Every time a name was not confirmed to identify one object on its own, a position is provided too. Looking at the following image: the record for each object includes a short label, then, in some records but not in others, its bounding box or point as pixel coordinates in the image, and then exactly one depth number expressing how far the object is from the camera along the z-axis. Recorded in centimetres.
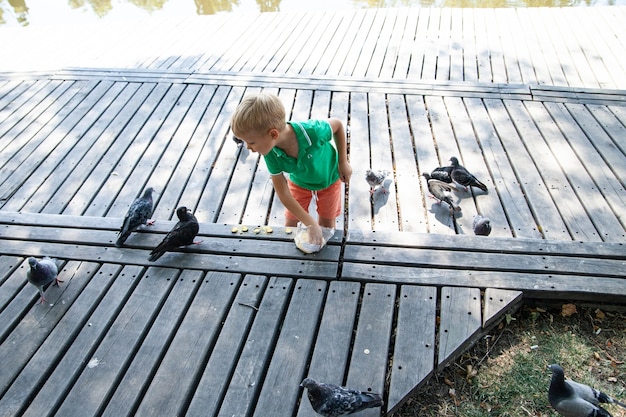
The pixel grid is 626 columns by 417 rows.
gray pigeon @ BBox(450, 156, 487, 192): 403
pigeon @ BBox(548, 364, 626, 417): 237
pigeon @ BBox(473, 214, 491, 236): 355
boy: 257
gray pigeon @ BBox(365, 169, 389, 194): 405
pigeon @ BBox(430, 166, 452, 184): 406
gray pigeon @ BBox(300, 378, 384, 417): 243
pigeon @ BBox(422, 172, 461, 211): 388
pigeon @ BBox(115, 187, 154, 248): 360
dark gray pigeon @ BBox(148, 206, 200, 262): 344
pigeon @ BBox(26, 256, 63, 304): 317
